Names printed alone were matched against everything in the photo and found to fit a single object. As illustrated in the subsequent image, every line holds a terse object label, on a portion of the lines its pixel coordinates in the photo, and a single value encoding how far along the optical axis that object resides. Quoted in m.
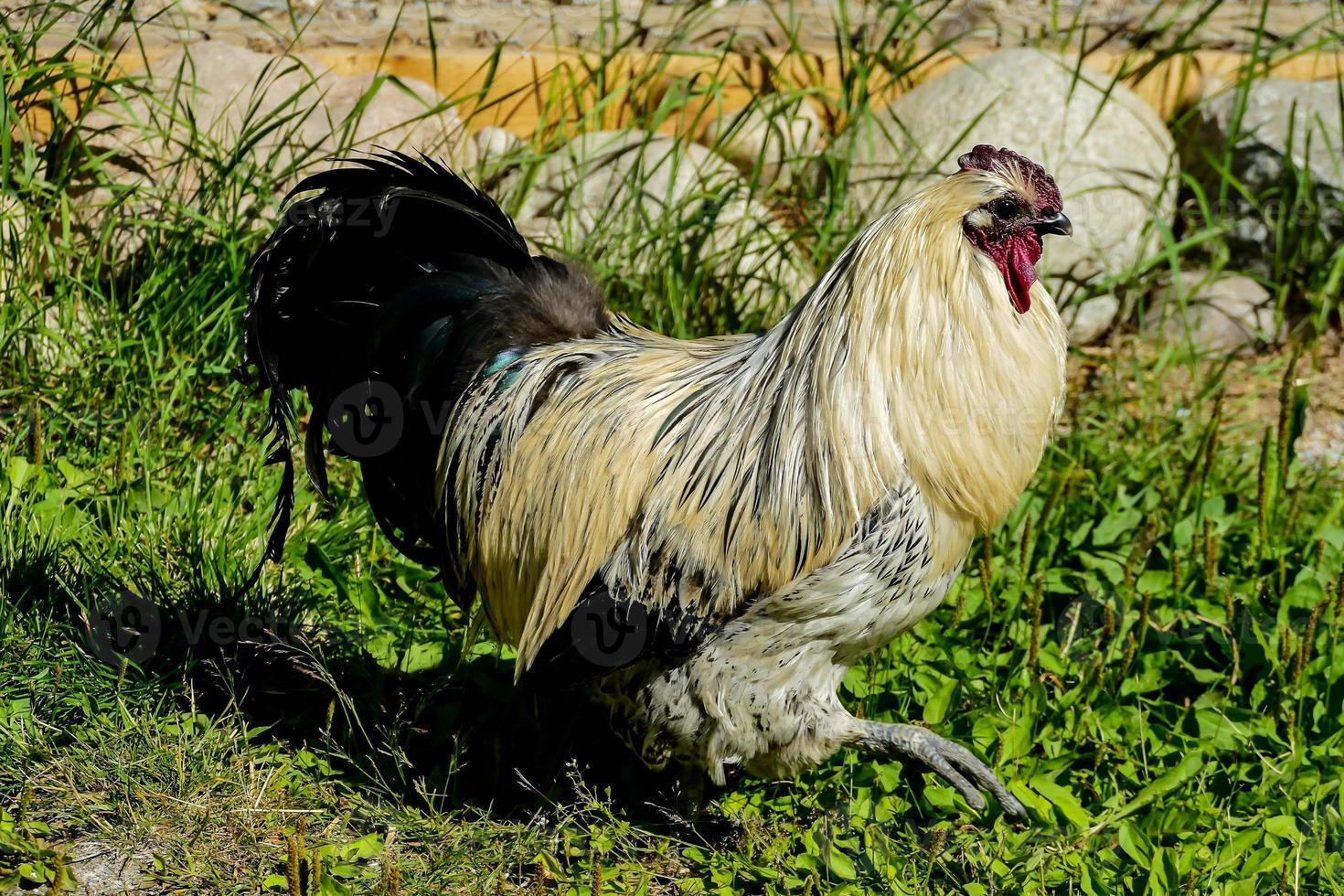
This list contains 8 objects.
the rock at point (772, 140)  8.95
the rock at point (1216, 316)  9.92
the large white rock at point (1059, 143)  9.77
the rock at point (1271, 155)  9.94
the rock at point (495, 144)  9.00
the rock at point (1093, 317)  10.00
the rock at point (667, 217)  8.40
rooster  4.83
